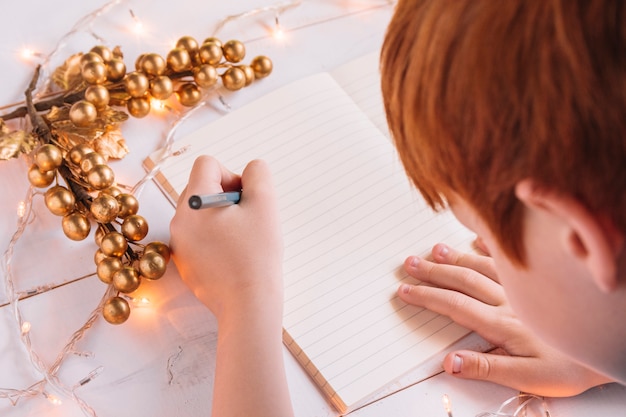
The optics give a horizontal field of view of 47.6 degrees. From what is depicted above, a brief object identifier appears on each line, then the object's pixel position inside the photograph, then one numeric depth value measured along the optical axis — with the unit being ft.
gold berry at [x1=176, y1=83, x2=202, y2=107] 2.98
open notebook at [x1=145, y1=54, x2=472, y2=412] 2.39
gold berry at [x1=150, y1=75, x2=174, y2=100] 2.91
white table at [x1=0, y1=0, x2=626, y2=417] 2.31
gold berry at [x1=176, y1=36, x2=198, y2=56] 3.04
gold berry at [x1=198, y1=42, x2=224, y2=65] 3.00
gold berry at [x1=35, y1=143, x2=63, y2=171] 2.59
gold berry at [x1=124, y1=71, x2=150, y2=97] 2.88
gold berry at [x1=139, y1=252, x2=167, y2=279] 2.45
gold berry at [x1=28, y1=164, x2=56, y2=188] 2.62
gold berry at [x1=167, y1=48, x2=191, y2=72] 2.98
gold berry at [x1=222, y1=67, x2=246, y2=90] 3.01
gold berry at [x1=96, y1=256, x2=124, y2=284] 2.45
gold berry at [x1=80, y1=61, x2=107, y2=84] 2.83
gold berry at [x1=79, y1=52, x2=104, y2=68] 2.85
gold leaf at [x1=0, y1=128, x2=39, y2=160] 2.71
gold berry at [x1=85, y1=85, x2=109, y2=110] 2.80
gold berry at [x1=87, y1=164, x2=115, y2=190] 2.58
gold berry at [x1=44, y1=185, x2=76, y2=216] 2.55
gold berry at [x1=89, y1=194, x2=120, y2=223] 2.49
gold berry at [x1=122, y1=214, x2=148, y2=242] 2.53
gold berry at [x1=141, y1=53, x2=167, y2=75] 2.95
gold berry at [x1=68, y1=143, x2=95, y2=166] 2.65
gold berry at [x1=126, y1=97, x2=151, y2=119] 2.91
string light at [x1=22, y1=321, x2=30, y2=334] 2.39
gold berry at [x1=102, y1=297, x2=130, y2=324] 2.39
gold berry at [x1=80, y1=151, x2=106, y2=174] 2.60
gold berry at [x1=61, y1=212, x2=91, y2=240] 2.52
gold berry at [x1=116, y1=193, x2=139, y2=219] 2.57
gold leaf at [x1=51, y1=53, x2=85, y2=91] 2.93
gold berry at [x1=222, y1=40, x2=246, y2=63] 3.06
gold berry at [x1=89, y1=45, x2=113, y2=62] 2.94
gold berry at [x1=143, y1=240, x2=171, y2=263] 2.49
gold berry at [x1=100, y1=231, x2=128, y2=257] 2.47
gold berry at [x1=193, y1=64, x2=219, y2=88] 2.97
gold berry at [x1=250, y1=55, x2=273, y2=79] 3.10
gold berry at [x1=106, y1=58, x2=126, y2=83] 2.91
